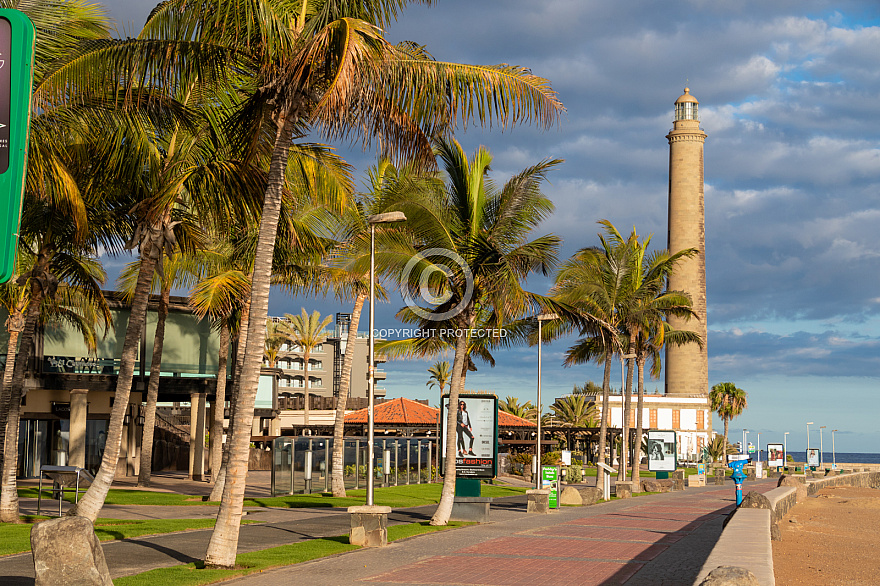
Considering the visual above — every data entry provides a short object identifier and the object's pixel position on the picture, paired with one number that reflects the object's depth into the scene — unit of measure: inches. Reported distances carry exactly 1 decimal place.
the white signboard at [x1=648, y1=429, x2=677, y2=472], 2290.8
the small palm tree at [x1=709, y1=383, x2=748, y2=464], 3905.0
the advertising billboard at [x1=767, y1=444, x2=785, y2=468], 3213.6
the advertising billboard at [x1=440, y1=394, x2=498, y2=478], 1103.6
